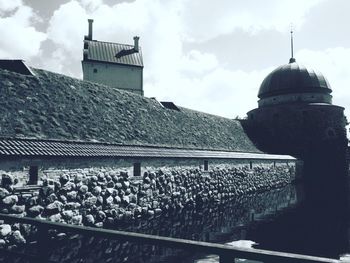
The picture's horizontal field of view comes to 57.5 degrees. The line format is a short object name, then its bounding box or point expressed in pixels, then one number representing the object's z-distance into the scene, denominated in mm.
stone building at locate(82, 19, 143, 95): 33378
